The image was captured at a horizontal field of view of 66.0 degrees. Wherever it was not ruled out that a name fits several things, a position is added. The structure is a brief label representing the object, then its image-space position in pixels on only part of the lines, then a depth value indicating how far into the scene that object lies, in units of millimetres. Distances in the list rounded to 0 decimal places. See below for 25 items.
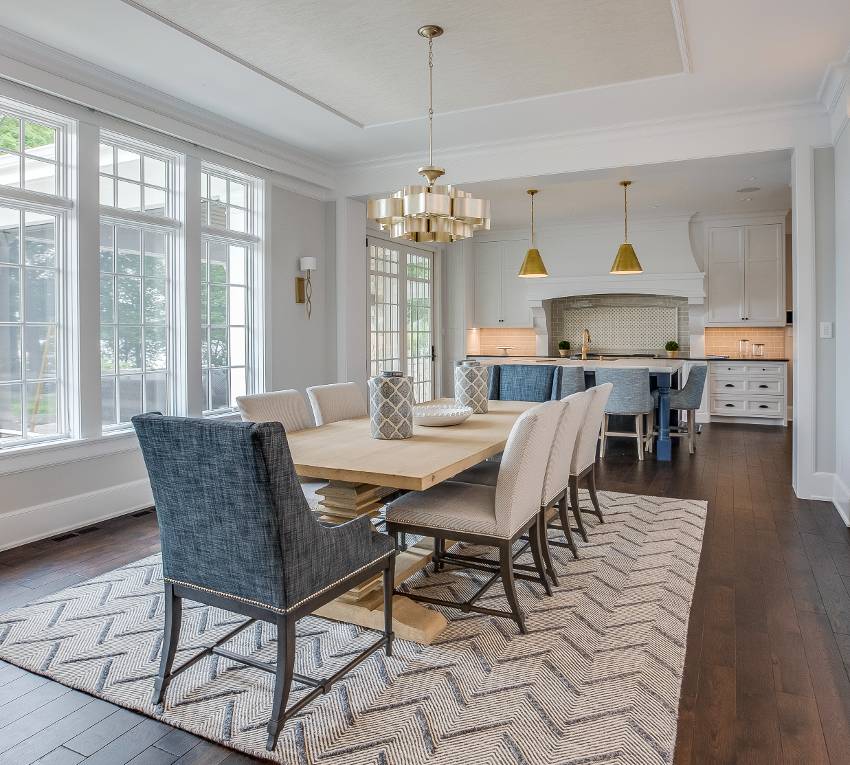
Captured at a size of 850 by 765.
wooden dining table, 2281
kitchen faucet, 8716
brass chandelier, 3125
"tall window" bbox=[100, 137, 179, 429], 4180
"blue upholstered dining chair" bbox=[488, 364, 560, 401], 4711
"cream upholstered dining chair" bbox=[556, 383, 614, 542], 3430
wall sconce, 5641
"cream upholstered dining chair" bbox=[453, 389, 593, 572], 2885
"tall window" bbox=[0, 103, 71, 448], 3604
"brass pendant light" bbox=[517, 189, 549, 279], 6734
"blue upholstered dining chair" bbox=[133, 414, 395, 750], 1729
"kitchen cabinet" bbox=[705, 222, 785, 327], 8133
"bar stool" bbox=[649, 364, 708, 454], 6312
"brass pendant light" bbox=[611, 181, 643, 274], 6539
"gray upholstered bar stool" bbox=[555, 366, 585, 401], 6196
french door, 7578
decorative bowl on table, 3201
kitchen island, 6055
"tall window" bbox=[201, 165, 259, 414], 4914
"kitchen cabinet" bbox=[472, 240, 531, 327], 9227
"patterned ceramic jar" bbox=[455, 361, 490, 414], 3732
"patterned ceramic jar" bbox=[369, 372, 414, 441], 2844
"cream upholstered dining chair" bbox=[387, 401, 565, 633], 2443
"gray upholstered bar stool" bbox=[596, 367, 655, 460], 5949
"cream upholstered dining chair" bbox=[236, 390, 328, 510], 3121
